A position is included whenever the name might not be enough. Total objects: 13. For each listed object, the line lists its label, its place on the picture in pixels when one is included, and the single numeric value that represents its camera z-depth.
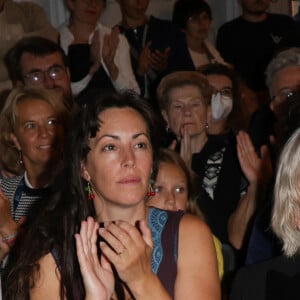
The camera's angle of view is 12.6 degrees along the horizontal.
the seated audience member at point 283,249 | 3.81
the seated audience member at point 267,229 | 4.69
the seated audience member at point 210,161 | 6.07
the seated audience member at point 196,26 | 9.18
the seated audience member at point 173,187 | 5.34
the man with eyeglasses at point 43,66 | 7.03
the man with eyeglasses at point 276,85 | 6.57
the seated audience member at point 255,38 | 9.59
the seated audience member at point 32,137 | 5.93
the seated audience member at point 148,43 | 8.36
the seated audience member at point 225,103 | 7.23
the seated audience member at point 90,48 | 7.88
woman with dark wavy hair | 4.07
